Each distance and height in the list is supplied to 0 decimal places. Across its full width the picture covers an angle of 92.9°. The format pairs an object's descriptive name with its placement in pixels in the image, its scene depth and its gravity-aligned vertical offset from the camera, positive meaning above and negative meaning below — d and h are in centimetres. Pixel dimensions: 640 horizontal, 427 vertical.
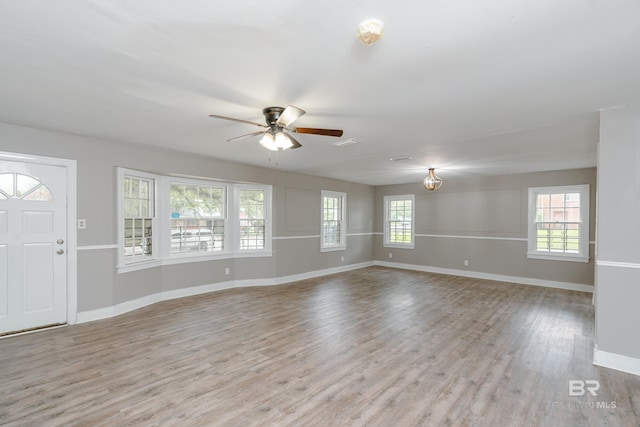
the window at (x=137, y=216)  452 -8
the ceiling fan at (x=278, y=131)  272 +73
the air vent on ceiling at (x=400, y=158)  504 +92
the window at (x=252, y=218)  619 -14
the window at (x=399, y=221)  846 -26
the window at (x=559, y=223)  600 -21
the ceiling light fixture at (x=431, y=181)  614 +63
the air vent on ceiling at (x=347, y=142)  403 +94
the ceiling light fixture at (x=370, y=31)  162 +99
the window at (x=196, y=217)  534 -11
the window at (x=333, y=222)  768 -27
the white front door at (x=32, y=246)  352 -43
